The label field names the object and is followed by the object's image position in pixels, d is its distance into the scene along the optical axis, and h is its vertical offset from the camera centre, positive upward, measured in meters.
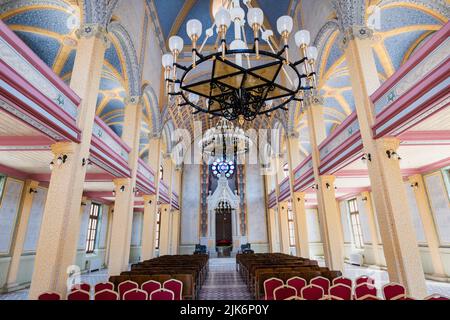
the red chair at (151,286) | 4.54 -0.94
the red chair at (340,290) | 3.96 -0.94
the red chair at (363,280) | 4.68 -0.94
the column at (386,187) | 4.86 +0.89
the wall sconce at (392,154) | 5.37 +1.59
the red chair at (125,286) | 4.52 -0.93
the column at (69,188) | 4.63 +0.96
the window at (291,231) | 20.23 +0.00
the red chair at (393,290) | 3.89 -0.94
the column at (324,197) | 8.23 +1.14
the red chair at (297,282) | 4.66 -0.95
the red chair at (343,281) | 4.39 -0.90
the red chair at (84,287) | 4.43 -0.91
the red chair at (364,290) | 4.14 -0.99
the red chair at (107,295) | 3.71 -0.89
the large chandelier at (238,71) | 4.04 +2.87
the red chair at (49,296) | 3.69 -0.88
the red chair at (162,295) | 3.86 -0.93
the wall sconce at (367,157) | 5.73 +1.67
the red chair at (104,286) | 4.32 -0.88
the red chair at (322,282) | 4.63 -0.94
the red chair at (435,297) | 2.86 -0.79
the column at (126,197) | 8.09 +1.25
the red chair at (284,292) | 4.07 -0.98
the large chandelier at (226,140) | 13.53 +5.75
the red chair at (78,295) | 3.90 -0.92
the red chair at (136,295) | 3.80 -0.92
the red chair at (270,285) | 4.41 -0.97
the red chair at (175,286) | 4.53 -0.96
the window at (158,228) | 20.38 +0.40
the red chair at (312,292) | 3.88 -0.94
